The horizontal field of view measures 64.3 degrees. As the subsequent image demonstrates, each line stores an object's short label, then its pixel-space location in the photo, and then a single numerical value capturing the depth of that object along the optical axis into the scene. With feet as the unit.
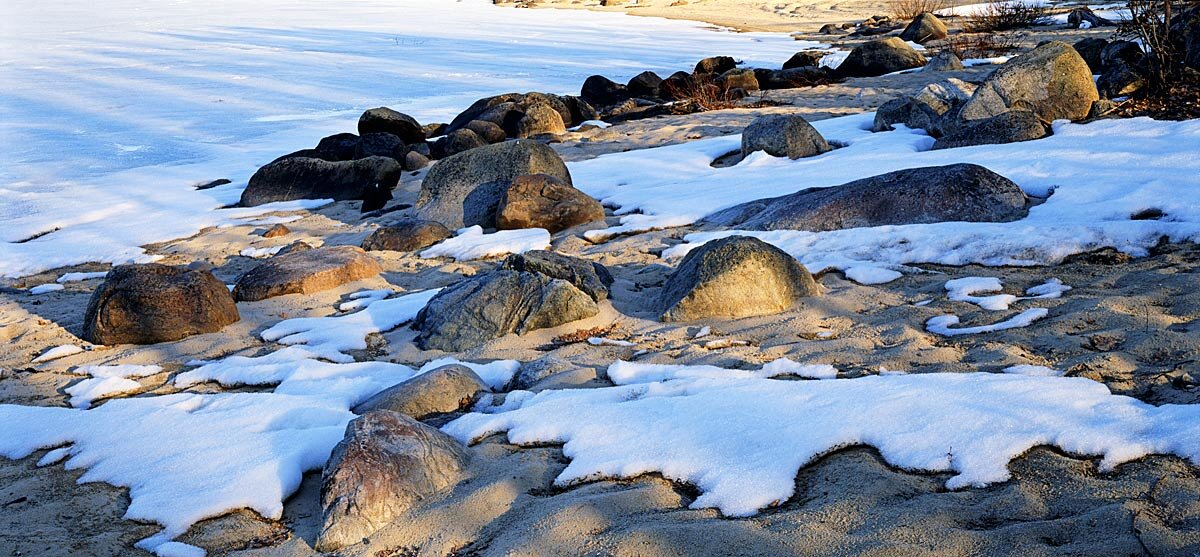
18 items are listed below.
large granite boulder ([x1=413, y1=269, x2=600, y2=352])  14.25
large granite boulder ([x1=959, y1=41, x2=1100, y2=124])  25.86
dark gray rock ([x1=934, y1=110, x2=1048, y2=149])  23.84
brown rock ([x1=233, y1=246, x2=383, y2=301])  17.98
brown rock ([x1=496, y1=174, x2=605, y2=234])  21.90
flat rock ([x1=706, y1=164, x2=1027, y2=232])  17.83
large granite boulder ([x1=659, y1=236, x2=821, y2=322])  14.03
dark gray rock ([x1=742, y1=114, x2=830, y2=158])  27.04
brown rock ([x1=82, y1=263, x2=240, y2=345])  15.92
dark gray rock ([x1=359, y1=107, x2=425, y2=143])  37.65
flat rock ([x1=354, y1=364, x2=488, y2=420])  11.27
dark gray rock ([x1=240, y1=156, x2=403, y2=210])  28.66
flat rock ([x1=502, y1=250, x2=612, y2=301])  15.40
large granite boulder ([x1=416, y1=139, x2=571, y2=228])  23.45
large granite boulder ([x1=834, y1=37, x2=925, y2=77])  49.39
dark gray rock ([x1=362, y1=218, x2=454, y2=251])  21.54
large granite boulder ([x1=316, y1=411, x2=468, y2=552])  8.64
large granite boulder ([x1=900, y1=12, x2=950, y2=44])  63.57
